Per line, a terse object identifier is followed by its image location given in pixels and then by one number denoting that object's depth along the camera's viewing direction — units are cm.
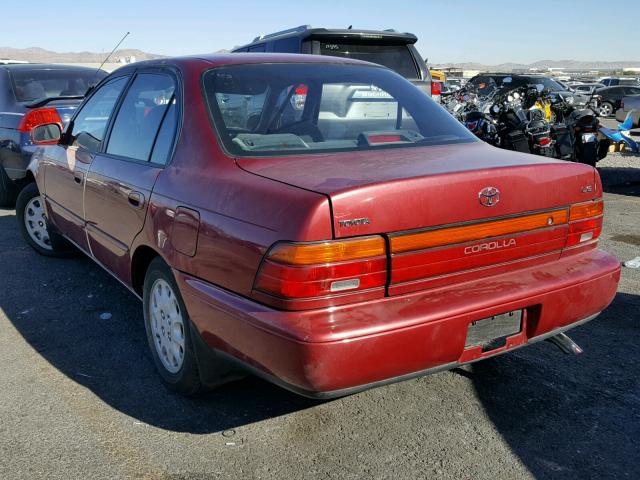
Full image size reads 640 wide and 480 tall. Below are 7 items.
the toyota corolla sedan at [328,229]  239
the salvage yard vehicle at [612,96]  2877
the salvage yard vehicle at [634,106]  1492
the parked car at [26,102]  690
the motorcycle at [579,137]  923
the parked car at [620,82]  3317
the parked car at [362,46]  764
